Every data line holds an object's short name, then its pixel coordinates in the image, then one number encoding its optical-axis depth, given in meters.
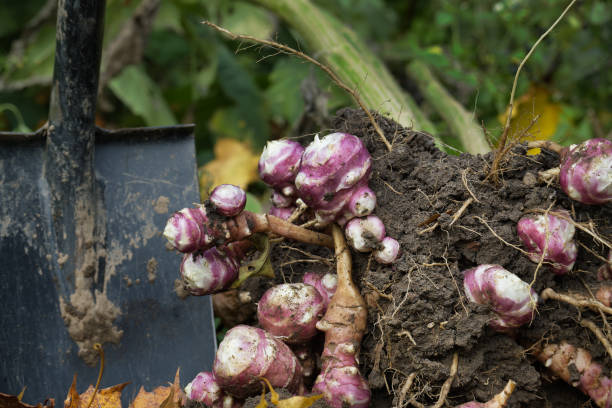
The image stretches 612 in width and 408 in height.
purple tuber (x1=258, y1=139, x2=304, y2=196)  1.10
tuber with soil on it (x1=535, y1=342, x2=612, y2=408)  1.05
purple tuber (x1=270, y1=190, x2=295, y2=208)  1.13
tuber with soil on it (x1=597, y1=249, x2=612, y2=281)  1.07
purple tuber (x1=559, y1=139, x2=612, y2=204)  1.04
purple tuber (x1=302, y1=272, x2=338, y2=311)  1.11
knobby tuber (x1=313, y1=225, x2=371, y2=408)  1.05
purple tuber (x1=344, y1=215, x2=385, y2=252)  1.08
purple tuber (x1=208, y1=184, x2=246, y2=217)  1.06
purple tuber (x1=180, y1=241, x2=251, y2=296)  1.08
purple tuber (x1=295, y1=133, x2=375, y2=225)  1.08
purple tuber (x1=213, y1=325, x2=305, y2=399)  1.05
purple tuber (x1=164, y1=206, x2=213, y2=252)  1.05
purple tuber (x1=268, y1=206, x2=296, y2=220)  1.14
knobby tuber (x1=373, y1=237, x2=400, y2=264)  1.07
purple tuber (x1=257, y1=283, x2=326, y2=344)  1.08
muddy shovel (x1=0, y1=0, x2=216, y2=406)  1.18
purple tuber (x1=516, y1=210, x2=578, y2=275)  1.05
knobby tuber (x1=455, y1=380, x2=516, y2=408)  1.03
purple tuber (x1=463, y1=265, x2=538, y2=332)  1.03
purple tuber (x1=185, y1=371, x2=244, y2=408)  1.07
